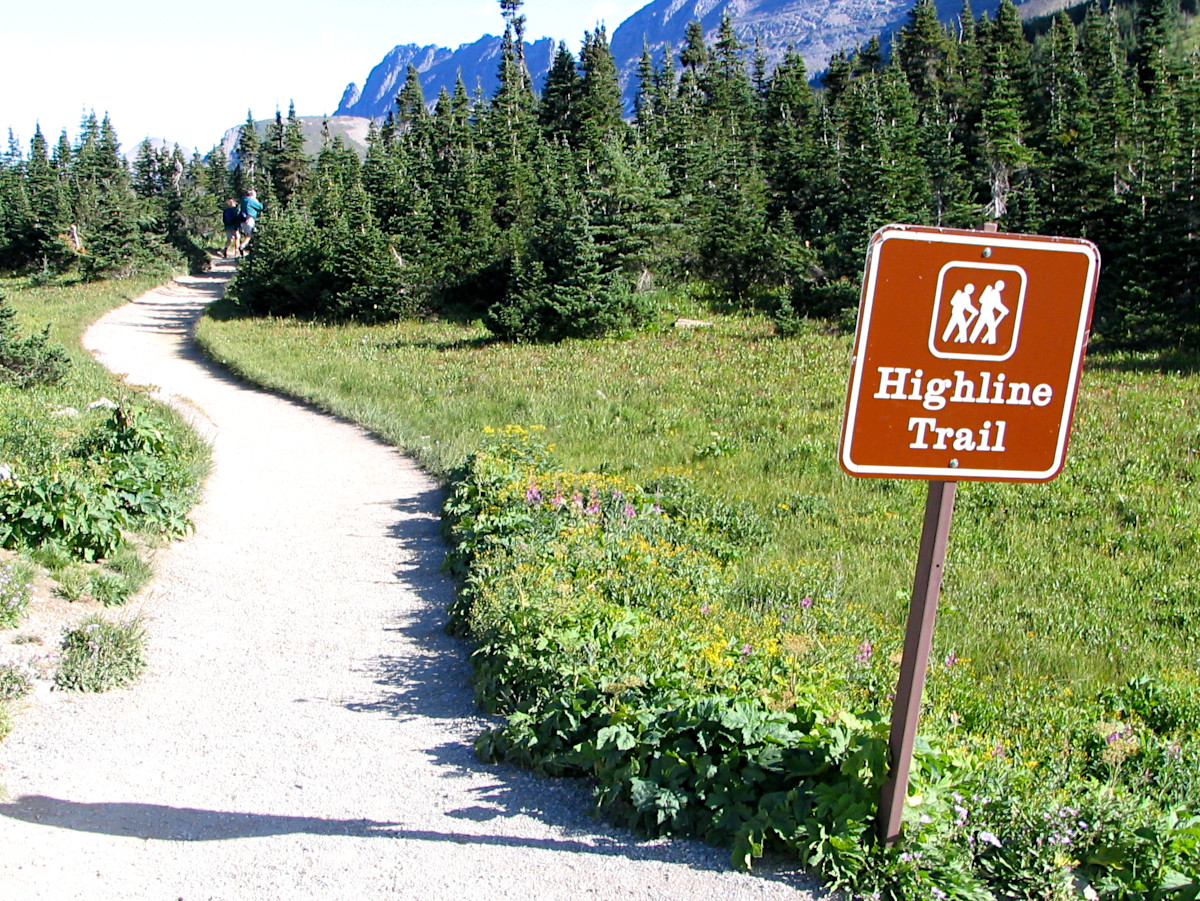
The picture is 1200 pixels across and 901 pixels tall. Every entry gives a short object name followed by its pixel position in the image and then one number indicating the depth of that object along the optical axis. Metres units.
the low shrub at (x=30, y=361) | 15.34
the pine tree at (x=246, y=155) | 67.25
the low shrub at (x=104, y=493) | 7.58
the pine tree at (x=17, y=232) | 46.56
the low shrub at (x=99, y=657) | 6.04
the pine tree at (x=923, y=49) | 50.89
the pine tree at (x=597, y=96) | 45.03
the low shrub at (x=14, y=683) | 5.73
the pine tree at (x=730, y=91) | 44.00
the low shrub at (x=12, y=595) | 6.50
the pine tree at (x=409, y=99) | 72.12
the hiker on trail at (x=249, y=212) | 40.74
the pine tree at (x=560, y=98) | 52.22
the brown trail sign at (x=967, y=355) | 3.28
